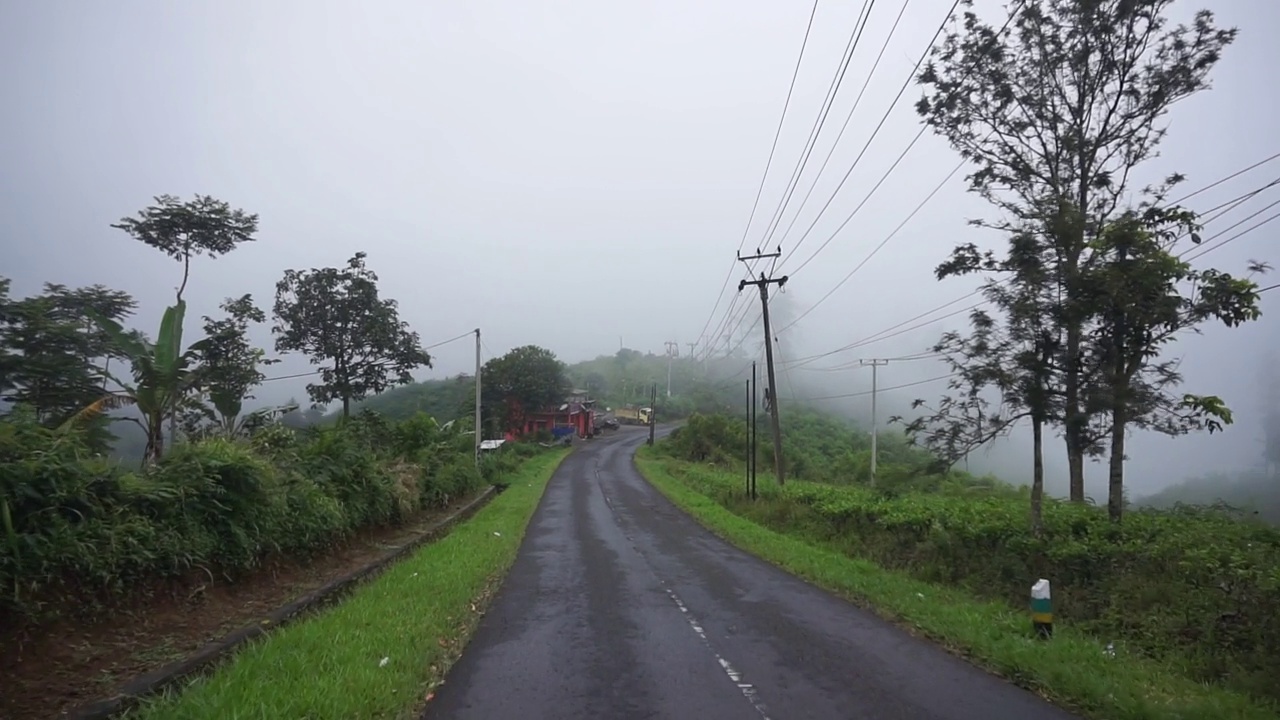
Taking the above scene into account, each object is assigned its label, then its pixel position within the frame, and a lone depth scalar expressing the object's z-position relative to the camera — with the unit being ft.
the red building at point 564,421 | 237.04
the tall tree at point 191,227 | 59.62
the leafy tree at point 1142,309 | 35.78
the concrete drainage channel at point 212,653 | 19.15
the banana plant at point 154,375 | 38.42
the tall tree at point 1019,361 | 39.91
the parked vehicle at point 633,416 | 344.90
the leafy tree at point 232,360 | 52.18
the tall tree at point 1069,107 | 40.50
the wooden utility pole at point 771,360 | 91.48
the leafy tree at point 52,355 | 40.65
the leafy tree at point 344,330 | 94.22
